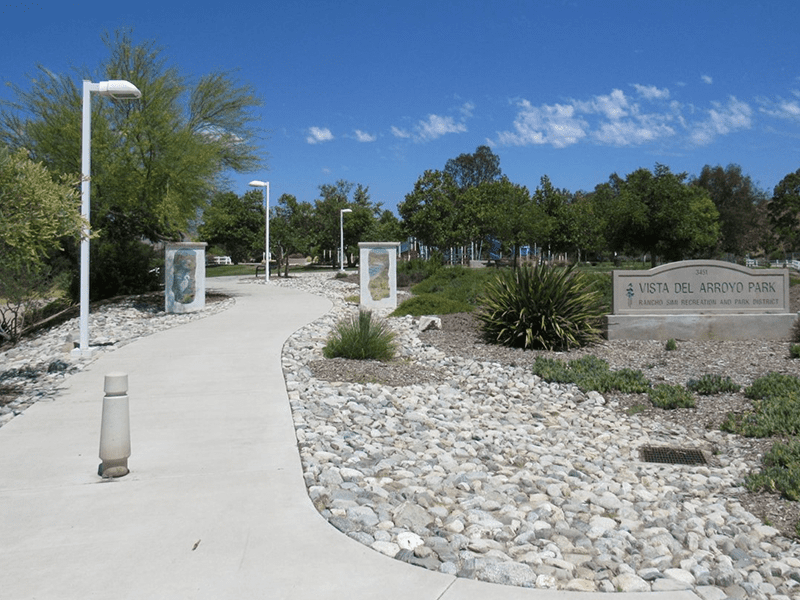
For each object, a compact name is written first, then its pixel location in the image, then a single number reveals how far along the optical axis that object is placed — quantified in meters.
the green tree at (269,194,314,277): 41.59
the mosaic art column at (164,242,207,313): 19.67
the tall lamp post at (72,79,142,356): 11.53
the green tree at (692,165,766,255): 72.81
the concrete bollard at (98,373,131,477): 5.58
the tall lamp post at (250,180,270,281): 30.24
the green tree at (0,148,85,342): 7.92
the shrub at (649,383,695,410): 8.55
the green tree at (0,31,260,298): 19.27
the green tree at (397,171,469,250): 47.50
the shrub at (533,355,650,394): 9.53
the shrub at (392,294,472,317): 17.52
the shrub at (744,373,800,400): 8.50
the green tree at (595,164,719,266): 46.62
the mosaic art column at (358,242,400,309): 20.64
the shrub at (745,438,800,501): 5.48
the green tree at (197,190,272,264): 55.62
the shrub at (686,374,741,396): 9.02
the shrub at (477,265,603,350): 12.82
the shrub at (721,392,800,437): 7.04
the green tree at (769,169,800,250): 60.69
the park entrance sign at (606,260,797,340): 13.80
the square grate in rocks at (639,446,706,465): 6.73
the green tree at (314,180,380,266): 53.22
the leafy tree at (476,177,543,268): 52.16
